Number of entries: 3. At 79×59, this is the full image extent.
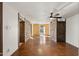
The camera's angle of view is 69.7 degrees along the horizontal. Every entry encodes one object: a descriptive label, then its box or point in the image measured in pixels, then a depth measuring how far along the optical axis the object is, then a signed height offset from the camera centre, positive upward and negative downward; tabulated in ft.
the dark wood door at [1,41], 6.08 -1.33
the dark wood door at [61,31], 17.42 -0.69
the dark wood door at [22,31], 16.90 -0.59
